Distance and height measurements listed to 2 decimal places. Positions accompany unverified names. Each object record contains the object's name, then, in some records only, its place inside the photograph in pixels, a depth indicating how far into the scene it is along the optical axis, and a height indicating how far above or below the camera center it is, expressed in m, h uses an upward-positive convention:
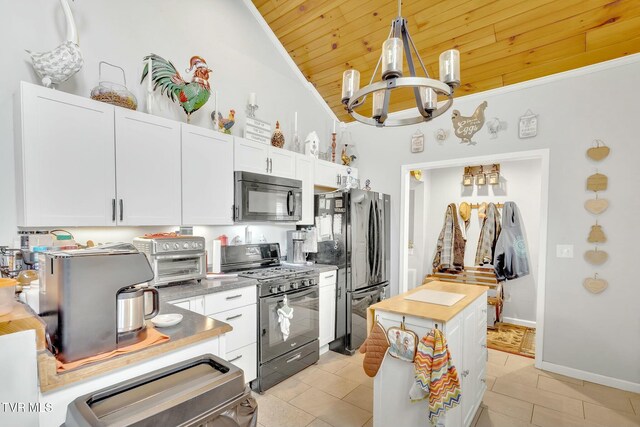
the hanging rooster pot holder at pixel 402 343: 1.68 -0.76
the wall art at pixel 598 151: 2.68 +0.51
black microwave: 2.74 +0.07
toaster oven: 2.12 -0.38
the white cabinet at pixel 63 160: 1.70 +0.26
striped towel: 1.54 -0.86
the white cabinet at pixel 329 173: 3.64 +0.42
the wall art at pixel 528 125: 3.01 +0.82
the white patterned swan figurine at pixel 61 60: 1.81 +0.85
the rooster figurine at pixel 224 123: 2.79 +0.75
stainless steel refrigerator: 3.31 -0.50
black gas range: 2.53 -0.93
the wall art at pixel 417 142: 3.69 +0.79
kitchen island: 1.69 -0.93
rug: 3.39 -1.59
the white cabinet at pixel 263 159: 2.80 +0.46
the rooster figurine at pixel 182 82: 2.39 +0.98
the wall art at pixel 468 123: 3.31 +0.93
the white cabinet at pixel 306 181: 3.38 +0.28
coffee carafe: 1.04 -0.38
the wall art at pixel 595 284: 2.69 -0.67
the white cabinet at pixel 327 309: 3.12 -1.07
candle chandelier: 1.41 +0.63
